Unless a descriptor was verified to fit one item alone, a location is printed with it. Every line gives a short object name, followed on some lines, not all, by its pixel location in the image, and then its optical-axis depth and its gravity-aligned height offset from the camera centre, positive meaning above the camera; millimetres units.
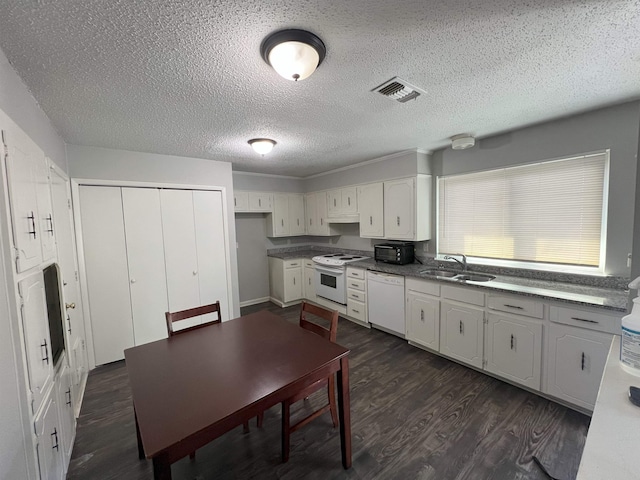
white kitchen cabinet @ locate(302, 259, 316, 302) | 4682 -1072
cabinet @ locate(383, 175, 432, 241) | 3381 +153
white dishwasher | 3254 -1068
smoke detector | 2730 +809
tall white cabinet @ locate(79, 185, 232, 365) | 2881 -379
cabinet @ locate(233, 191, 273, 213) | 4445 +388
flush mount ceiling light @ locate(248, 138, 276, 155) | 2654 +809
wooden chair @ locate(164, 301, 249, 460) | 1907 -701
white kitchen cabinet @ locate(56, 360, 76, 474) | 1578 -1205
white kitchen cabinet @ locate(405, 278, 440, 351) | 2863 -1082
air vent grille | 1651 +864
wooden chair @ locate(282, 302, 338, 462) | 1553 -1012
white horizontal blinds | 2361 +40
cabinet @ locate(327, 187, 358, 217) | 4230 +329
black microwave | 3561 -464
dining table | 1031 -794
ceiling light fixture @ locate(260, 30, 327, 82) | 1181 +812
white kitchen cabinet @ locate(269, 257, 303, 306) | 4684 -1051
